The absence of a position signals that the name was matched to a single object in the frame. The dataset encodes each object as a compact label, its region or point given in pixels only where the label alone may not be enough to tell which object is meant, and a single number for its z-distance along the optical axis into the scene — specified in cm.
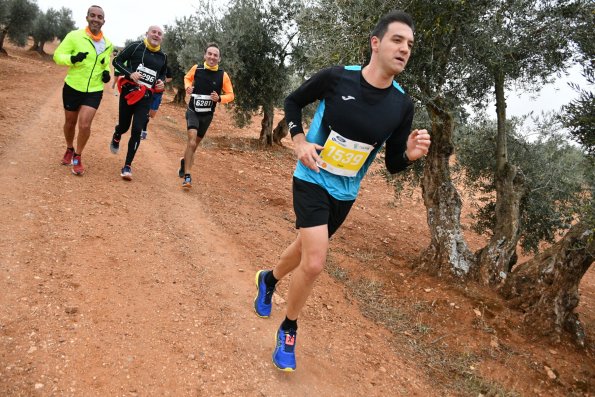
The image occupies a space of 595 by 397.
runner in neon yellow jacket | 594
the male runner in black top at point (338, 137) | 295
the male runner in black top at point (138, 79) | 639
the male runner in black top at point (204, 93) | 695
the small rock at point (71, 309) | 328
